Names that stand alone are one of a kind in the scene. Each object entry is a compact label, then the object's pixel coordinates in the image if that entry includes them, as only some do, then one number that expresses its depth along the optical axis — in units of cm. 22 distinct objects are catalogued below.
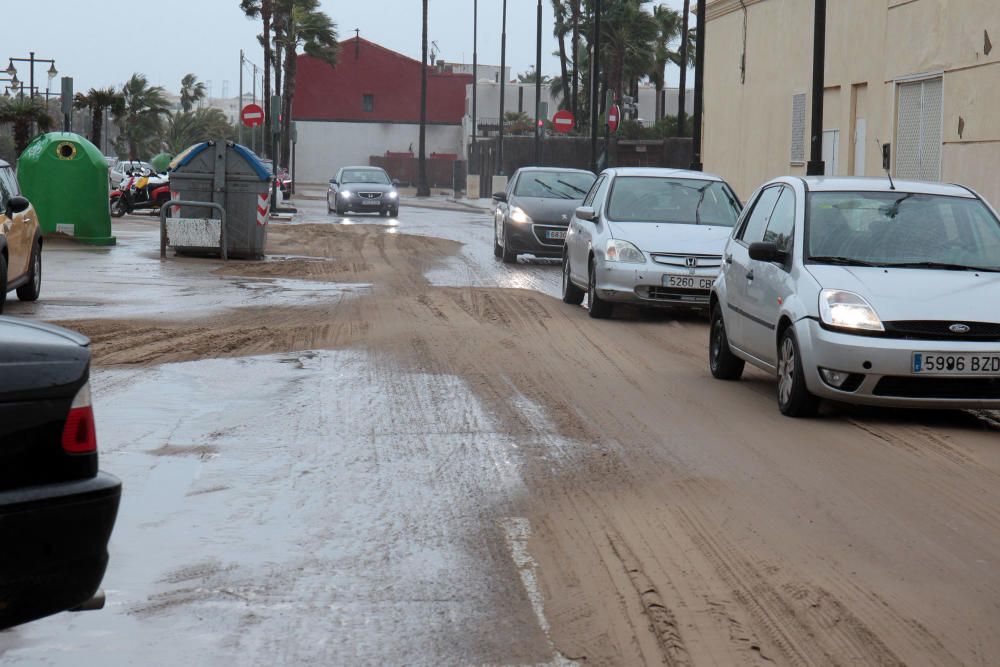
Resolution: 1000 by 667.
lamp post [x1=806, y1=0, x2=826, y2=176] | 2081
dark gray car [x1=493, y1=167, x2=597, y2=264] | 2408
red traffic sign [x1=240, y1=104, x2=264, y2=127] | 4016
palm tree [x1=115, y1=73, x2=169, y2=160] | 8125
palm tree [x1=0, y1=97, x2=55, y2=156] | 4428
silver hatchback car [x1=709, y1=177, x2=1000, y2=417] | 885
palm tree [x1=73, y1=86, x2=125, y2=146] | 5216
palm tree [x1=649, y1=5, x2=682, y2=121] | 7988
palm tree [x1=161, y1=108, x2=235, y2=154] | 9350
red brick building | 10262
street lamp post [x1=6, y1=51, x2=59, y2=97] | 6881
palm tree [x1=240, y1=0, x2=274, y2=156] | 6550
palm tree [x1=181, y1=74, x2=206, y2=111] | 13205
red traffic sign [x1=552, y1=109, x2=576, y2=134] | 5581
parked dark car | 383
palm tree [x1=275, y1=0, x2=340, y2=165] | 7162
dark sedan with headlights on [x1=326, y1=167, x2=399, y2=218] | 4347
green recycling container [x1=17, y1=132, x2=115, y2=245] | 2548
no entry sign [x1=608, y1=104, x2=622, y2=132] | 4184
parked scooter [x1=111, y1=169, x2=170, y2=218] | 3981
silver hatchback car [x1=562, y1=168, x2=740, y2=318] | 1538
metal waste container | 2442
